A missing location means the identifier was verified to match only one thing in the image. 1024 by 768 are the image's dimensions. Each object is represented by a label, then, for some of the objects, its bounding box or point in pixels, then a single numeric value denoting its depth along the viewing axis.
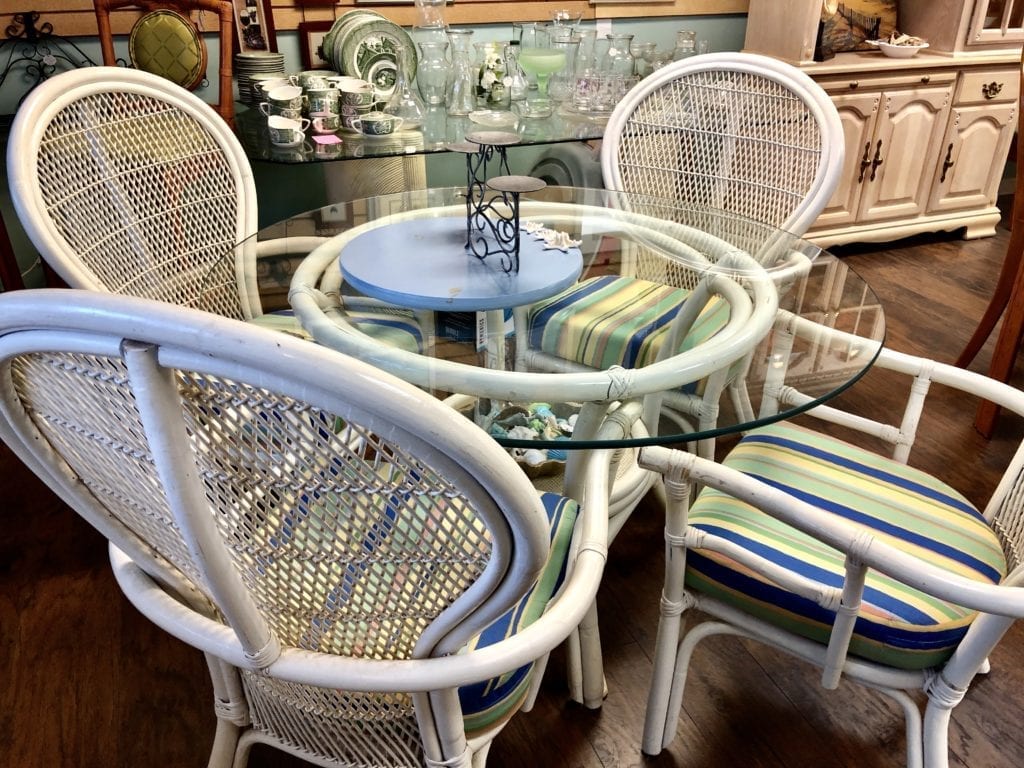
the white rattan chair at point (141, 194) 1.34
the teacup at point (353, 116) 2.33
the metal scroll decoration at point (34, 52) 2.37
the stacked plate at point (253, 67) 2.46
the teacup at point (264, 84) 2.34
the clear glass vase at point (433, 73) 2.52
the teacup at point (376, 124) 2.26
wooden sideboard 3.06
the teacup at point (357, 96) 2.32
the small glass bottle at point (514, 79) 2.61
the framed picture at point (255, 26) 2.58
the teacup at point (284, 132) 2.20
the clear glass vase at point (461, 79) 2.49
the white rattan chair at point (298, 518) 0.55
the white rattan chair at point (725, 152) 1.73
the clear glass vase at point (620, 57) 2.78
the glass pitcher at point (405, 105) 2.48
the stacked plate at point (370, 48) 2.56
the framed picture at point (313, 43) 2.66
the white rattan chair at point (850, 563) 0.94
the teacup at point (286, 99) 2.25
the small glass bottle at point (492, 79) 2.61
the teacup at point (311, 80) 2.30
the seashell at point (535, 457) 1.42
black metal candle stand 1.23
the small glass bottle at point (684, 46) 2.77
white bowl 3.13
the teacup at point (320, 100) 2.28
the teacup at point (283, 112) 2.26
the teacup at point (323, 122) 2.29
